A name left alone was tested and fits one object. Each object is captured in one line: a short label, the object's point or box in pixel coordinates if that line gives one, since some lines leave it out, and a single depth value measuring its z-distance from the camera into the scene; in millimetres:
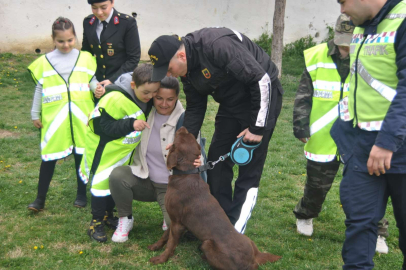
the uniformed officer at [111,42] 4852
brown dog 3309
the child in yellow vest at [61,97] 4461
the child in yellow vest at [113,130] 3789
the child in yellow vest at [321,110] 3793
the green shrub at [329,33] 14430
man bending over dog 3291
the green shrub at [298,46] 14406
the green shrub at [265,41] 14084
